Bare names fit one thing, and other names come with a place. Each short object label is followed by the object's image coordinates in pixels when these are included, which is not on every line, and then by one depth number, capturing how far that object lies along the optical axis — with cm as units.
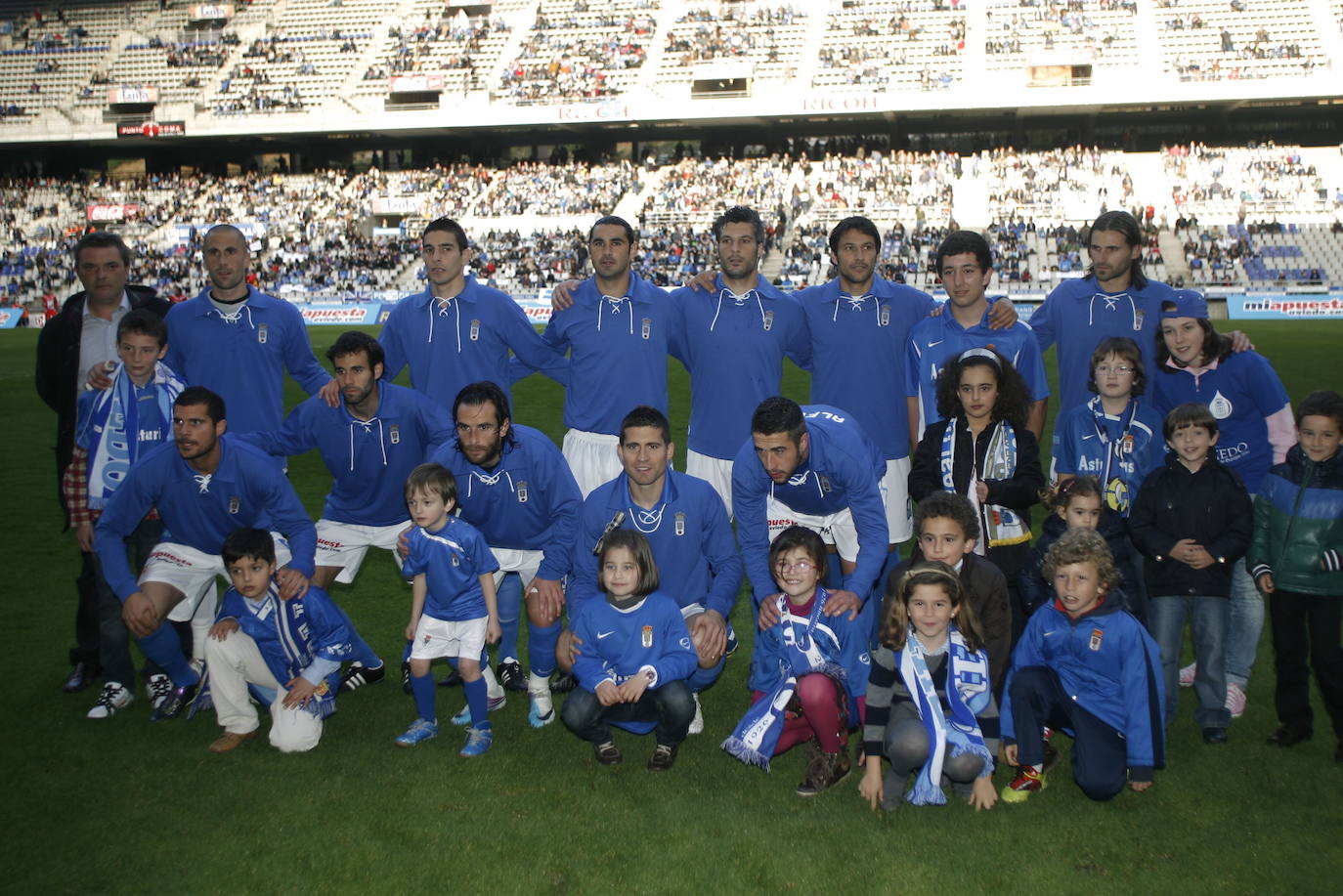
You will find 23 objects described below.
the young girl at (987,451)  507
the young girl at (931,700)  438
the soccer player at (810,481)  474
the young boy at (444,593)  504
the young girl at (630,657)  476
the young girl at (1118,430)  516
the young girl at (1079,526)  488
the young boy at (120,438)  553
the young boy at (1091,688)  443
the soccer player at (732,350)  618
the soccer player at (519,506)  525
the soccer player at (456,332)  639
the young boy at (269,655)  506
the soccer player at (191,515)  532
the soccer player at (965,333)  576
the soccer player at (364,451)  582
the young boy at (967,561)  464
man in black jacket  579
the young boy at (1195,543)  484
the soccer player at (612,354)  624
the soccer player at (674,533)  513
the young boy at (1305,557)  466
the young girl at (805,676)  461
